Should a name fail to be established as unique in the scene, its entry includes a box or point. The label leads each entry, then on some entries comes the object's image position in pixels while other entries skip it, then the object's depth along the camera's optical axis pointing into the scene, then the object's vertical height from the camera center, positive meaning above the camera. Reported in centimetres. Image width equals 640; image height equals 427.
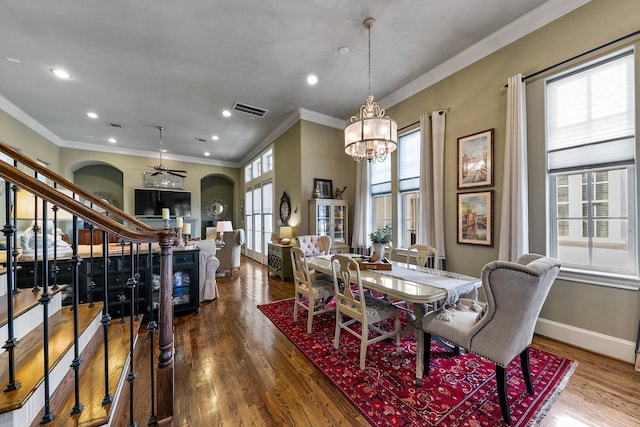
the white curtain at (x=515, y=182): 279 +36
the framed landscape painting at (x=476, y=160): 319 +72
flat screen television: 777 +43
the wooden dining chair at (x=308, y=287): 285 -91
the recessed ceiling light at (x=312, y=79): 386 +219
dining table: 199 -66
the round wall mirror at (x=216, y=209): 991 +22
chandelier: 276 +91
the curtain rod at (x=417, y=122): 367 +153
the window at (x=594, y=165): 233 +48
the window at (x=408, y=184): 426 +52
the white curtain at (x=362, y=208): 502 +11
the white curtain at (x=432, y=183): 367 +46
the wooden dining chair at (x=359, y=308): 220 -93
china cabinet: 516 -16
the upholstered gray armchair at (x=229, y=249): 545 -78
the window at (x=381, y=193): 481 +40
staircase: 105 -79
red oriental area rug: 168 -140
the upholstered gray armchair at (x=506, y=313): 149 -67
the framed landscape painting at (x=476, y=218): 319 -8
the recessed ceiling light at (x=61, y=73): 360 +216
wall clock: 573 +14
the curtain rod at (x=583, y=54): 225 +161
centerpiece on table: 285 -33
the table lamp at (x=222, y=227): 588 -31
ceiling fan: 594 +116
